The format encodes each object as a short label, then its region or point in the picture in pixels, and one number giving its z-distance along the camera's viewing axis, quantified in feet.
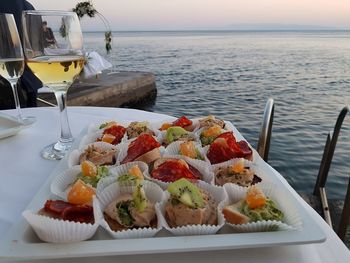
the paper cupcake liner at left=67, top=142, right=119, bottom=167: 1.12
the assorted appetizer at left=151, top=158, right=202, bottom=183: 0.94
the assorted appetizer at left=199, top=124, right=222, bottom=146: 1.25
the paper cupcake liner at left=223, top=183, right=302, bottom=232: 0.74
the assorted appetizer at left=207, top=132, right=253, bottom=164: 1.11
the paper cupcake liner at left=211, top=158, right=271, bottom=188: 1.00
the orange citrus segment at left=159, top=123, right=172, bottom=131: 1.41
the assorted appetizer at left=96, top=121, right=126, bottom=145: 1.29
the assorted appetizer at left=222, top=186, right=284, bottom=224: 0.76
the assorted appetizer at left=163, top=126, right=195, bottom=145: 1.27
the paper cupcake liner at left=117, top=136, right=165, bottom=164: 1.11
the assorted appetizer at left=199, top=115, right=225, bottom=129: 1.43
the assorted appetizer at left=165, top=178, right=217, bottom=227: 0.76
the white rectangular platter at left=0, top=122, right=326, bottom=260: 0.68
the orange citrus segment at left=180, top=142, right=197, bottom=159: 1.10
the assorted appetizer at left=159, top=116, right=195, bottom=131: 1.43
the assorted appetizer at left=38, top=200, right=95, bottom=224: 0.77
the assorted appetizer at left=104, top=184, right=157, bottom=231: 0.78
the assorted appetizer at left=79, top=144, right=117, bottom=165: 1.09
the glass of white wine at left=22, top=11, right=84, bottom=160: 1.13
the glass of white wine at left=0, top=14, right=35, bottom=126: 1.27
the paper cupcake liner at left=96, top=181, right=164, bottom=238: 0.77
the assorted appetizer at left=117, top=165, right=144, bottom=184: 0.87
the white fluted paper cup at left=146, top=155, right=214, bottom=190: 0.99
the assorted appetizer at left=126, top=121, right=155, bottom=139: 1.34
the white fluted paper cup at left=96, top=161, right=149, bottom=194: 0.88
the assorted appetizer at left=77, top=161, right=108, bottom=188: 0.92
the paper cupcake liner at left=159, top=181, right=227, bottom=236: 0.74
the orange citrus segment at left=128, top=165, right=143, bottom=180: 0.91
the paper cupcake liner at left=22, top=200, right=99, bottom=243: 0.69
